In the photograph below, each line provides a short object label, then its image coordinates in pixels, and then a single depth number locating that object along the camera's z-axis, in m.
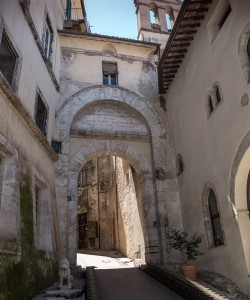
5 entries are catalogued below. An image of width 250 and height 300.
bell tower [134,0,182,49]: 14.15
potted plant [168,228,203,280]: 7.10
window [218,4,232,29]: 7.31
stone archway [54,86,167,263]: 8.74
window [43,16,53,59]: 9.38
